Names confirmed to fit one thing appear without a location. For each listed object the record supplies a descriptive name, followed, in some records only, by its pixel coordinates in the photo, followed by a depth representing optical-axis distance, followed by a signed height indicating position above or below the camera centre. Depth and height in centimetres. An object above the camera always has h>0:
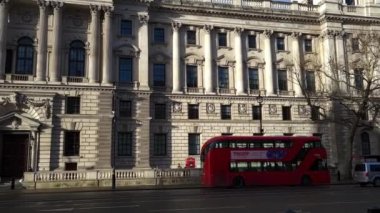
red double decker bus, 3059 -45
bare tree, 4343 +764
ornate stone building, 3734 +828
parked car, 3275 -162
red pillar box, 4100 -62
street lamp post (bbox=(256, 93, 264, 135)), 3872 +390
